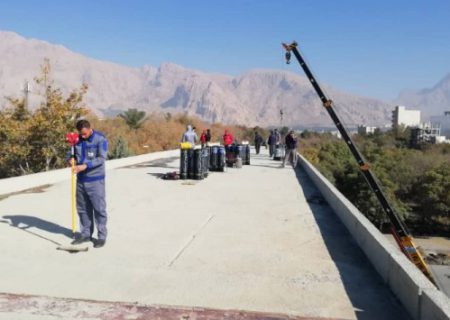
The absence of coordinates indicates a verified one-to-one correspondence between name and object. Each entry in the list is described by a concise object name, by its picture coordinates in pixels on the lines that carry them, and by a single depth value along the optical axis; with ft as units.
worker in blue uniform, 23.32
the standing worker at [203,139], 78.54
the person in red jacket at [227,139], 75.46
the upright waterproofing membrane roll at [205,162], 53.67
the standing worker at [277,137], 94.02
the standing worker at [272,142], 94.68
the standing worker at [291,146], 69.28
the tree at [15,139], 74.23
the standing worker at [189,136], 59.31
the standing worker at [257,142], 108.58
